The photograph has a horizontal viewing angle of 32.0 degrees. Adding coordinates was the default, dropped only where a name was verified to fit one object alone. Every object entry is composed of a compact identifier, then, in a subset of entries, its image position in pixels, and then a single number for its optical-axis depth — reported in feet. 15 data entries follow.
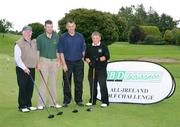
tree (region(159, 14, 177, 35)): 197.56
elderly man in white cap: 21.06
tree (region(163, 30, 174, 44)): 155.48
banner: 24.17
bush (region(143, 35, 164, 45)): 159.44
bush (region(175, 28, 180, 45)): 145.97
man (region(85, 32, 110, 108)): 23.04
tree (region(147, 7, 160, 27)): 205.81
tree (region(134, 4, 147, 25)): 211.34
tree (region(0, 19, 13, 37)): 137.36
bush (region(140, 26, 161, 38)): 163.46
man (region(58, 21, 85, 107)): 22.52
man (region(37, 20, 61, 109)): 21.98
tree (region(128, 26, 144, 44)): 162.36
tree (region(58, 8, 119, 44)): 93.91
